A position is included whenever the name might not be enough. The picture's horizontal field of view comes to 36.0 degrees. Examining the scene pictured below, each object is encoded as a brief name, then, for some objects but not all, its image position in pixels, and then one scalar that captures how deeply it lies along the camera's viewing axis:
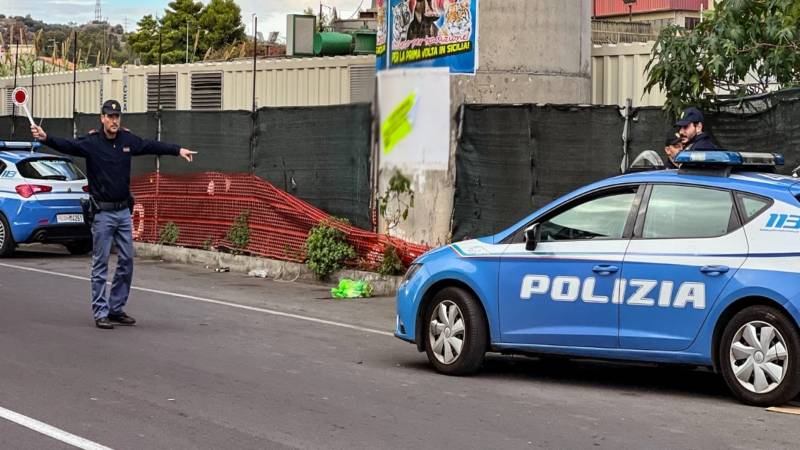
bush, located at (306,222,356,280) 15.86
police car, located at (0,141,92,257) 18.73
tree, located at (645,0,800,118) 11.78
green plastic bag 14.72
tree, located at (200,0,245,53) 61.81
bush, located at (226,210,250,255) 17.70
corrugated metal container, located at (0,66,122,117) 26.34
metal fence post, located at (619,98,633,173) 13.07
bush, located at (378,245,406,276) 15.19
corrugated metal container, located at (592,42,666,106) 16.89
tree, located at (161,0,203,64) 61.09
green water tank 26.66
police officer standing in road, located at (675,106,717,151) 10.70
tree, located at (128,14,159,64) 62.79
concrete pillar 15.45
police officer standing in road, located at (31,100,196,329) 11.44
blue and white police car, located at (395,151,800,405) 7.84
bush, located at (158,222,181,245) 19.16
